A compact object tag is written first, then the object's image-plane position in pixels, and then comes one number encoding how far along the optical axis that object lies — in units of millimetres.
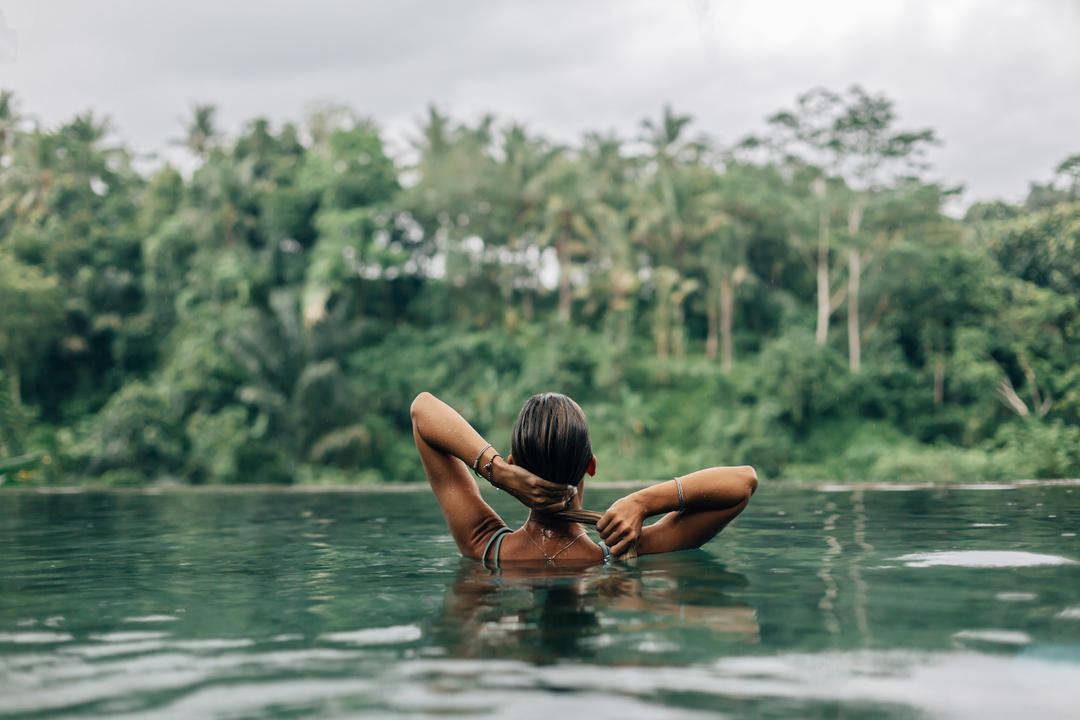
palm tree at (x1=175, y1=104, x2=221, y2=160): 38906
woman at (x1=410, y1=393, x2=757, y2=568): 3797
